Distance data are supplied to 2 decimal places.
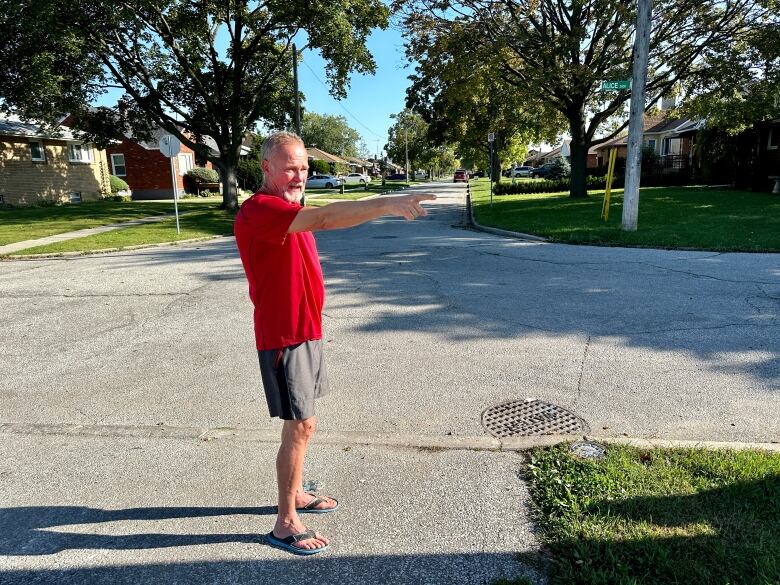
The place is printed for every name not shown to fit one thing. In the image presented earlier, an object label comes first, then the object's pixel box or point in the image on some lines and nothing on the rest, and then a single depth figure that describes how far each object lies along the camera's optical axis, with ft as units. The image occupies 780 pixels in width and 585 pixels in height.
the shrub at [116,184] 117.29
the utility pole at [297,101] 75.56
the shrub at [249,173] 126.41
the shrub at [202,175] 128.26
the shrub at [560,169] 159.74
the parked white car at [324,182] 168.96
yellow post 52.06
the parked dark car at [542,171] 187.25
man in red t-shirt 7.86
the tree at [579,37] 67.05
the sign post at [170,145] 54.80
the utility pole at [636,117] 42.47
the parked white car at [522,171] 248.24
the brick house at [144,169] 124.16
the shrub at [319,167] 220.84
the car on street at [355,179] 203.38
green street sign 42.27
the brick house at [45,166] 90.35
